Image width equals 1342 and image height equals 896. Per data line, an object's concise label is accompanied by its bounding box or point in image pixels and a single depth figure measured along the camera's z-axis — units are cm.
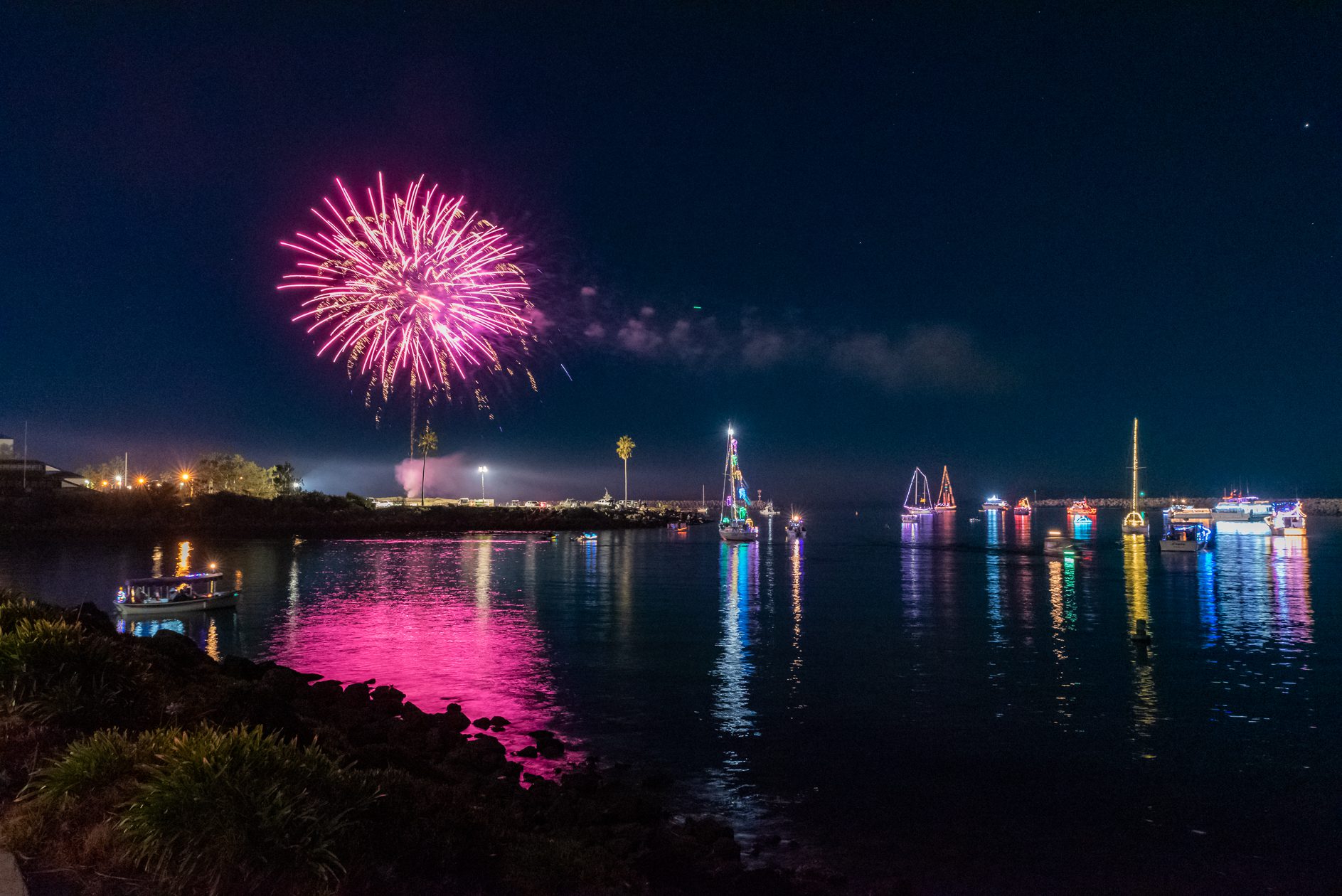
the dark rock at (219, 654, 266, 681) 2250
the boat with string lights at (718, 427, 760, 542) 12662
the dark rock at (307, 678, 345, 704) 2178
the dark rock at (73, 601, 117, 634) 2044
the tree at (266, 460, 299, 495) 17850
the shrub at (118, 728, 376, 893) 732
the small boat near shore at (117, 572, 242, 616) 4403
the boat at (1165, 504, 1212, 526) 17812
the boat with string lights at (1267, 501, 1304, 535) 14400
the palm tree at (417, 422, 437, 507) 18425
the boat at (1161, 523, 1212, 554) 9725
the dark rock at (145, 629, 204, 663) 2133
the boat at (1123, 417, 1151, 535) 12251
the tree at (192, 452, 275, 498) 16600
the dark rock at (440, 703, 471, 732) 2145
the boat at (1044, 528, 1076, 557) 10212
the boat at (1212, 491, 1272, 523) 18525
